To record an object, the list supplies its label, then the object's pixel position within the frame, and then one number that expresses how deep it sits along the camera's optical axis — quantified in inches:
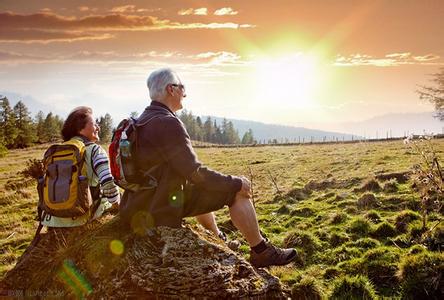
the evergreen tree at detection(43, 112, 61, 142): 4229.8
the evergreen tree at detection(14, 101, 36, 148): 3545.8
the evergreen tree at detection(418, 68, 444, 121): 1385.3
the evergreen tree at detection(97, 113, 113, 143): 4857.3
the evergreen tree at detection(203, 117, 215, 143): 6609.3
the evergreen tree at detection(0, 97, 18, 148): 3193.9
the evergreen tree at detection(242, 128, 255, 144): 6200.8
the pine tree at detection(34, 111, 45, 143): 4179.9
